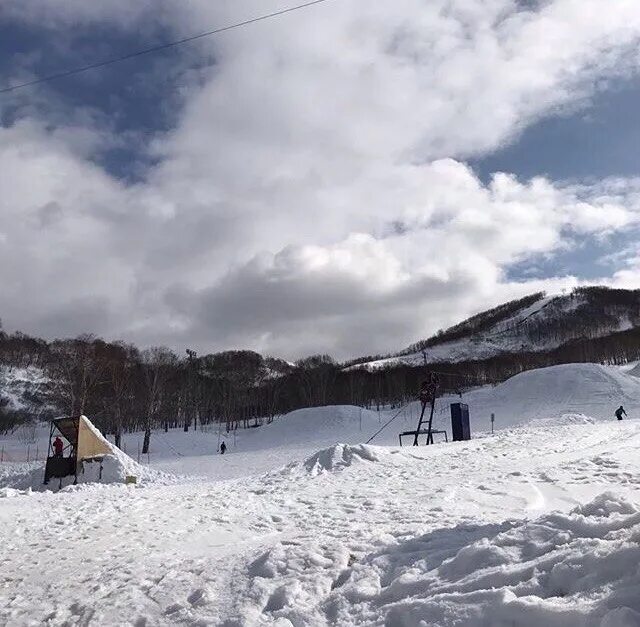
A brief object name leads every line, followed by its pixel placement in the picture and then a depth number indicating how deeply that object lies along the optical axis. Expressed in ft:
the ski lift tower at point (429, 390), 91.65
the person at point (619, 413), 109.74
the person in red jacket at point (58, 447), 77.68
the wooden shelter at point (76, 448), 69.56
